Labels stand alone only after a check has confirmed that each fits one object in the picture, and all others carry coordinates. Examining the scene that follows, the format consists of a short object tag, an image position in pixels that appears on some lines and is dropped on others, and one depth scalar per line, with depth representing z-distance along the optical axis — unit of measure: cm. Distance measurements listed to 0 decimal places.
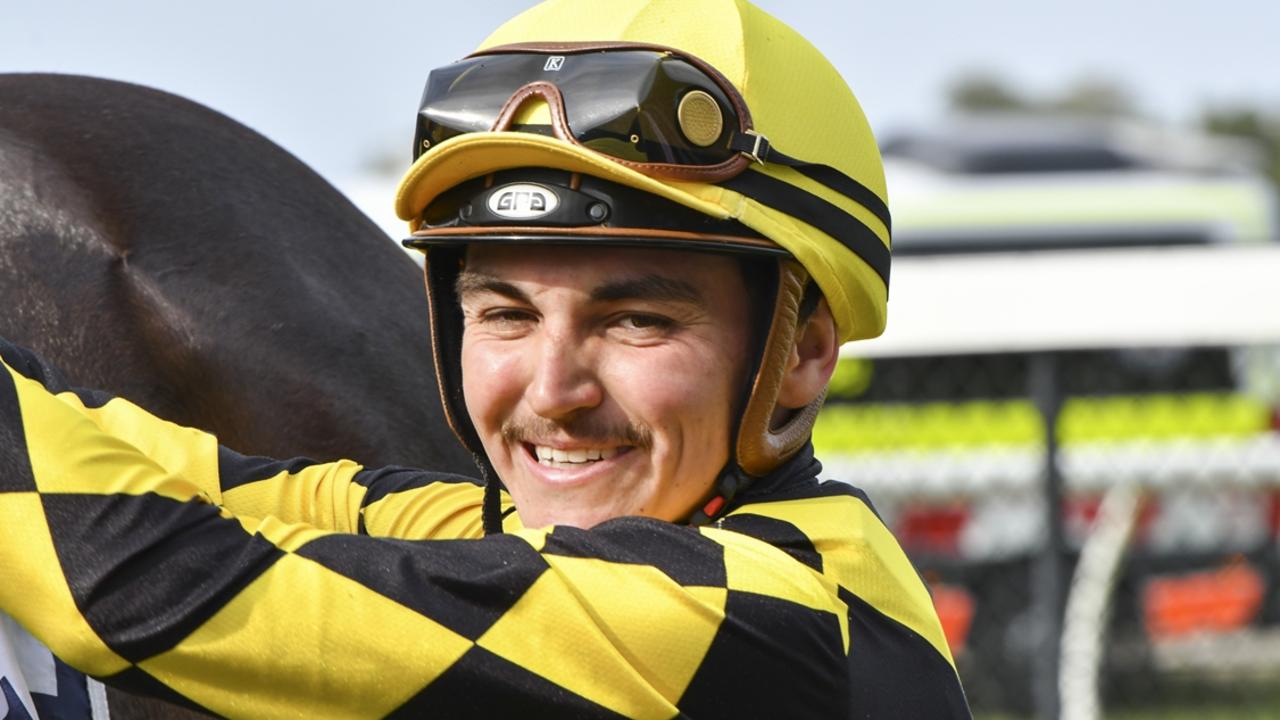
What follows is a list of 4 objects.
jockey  339
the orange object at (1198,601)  1637
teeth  409
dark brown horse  533
